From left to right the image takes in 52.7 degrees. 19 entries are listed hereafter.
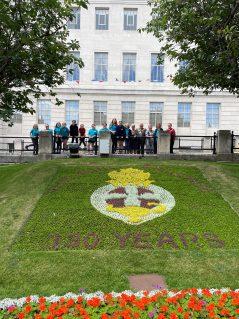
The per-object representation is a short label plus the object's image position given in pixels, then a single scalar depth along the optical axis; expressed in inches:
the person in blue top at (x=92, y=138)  540.1
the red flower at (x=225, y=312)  129.2
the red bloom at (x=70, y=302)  137.8
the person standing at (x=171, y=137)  534.7
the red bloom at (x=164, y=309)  130.7
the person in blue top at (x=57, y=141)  541.6
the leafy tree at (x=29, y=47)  310.1
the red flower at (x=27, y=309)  131.8
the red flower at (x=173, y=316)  125.5
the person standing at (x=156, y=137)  525.4
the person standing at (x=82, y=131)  609.4
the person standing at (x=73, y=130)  577.7
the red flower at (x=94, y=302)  135.7
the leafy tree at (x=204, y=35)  327.4
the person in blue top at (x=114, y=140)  530.1
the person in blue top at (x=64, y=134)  551.9
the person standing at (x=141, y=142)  531.3
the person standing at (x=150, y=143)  536.5
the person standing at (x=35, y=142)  546.4
